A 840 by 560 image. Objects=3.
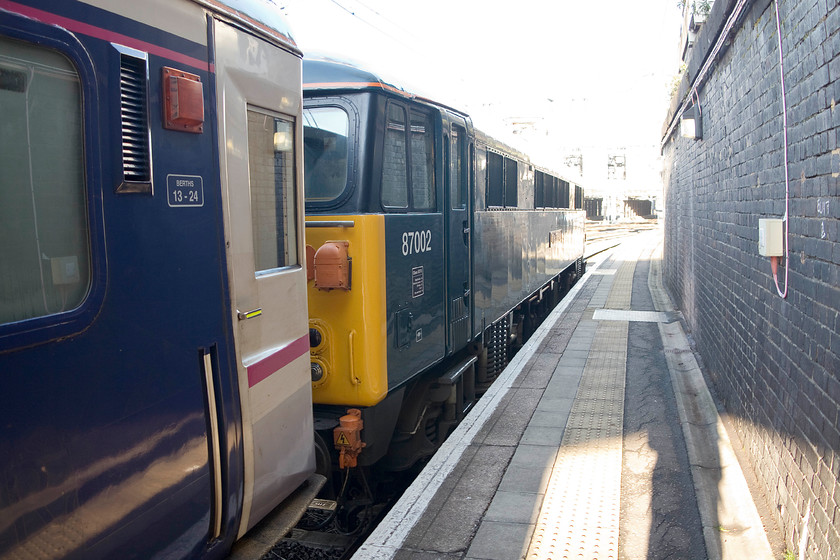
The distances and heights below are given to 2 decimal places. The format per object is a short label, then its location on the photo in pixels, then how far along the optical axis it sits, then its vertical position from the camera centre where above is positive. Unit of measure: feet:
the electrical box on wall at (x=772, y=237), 13.98 -0.41
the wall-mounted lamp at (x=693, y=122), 27.45 +3.68
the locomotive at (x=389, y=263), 15.11 -0.88
